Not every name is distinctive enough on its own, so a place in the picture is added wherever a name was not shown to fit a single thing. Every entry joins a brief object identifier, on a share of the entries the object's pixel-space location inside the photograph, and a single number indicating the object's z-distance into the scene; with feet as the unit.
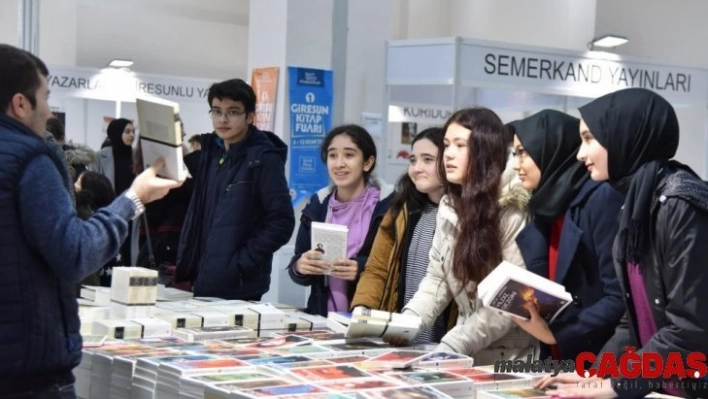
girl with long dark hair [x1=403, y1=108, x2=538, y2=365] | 9.75
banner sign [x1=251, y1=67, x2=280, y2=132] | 20.34
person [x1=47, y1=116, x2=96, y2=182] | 20.01
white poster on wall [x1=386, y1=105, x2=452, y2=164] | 31.19
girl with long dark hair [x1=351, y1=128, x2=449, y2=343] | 11.37
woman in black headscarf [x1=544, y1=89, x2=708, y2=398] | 7.05
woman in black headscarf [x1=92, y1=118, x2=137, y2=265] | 22.36
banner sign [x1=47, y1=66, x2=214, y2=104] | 35.05
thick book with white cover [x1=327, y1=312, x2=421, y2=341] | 9.73
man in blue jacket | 7.06
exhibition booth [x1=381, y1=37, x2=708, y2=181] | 20.26
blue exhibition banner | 20.33
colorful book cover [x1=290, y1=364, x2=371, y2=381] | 8.10
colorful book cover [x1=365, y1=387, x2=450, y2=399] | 7.33
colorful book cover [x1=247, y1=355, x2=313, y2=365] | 8.70
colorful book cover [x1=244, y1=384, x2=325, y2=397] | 7.41
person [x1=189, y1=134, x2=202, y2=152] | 25.70
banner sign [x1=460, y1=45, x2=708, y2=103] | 20.47
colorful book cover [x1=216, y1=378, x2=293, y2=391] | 7.57
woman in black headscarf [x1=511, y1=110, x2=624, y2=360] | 8.95
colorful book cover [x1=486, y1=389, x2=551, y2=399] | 7.62
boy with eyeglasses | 13.05
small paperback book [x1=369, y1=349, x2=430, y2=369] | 8.68
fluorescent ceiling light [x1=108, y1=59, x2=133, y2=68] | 42.83
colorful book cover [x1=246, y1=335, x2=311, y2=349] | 9.69
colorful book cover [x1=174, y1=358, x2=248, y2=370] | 8.26
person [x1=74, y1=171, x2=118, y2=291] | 16.70
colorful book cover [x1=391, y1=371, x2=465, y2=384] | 8.04
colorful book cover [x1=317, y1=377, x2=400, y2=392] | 7.70
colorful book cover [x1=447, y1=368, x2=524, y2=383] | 8.17
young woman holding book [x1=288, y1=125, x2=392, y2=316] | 12.11
